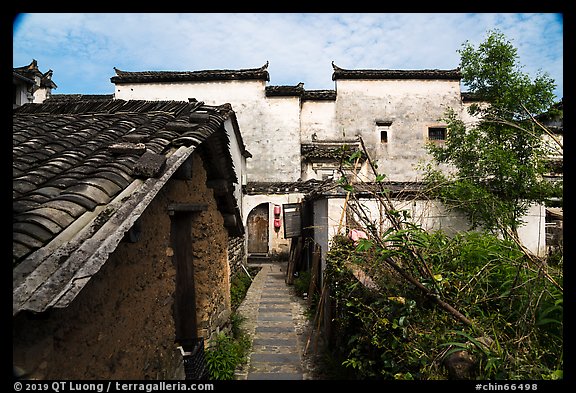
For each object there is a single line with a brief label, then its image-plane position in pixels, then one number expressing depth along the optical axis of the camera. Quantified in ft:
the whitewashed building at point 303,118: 57.16
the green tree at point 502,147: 27.27
